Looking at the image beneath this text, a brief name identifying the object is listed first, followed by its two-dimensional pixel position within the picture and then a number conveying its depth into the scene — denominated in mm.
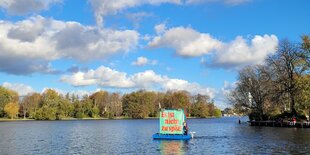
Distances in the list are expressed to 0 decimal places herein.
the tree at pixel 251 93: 112312
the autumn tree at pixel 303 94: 82650
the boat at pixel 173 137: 61562
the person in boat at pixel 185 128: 63112
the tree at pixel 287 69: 96750
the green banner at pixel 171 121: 62000
